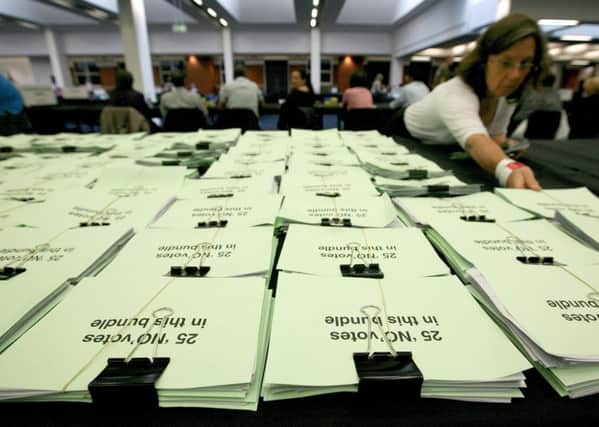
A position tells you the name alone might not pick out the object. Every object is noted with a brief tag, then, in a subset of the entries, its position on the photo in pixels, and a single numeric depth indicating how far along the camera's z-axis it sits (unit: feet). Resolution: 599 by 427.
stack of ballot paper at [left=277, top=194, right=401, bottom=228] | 2.11
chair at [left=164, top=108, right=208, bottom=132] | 9.33
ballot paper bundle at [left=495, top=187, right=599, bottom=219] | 2.35
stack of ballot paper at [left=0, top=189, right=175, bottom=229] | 2.12
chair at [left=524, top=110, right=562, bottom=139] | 10.84
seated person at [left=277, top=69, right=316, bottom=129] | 10.62
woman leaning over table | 3.35
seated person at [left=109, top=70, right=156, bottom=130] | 11.30
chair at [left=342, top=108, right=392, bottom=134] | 10.45
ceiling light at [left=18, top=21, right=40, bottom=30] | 33.56
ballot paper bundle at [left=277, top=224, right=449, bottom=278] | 1.57
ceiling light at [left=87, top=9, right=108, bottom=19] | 26.19
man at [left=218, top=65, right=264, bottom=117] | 13.06
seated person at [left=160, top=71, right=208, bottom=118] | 12.21
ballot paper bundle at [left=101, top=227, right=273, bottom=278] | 1.57
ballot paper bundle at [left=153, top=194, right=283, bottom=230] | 2.08
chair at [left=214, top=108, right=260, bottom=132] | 8.95
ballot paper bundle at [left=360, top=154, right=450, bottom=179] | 3.09
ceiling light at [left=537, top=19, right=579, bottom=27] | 20.18
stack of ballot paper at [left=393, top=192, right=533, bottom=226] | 2.18
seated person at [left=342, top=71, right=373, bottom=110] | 13.12
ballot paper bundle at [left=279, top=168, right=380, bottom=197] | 2.62
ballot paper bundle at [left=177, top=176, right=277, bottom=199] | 2.62
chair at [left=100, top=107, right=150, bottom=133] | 7.78
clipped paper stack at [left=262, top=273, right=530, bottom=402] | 1.03
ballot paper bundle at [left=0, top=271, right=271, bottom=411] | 1.00
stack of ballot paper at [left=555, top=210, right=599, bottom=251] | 1.89
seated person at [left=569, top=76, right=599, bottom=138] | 12.14
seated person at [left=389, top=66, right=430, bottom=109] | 16.16
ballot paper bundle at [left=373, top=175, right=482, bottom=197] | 2.72
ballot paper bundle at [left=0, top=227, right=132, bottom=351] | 1.31
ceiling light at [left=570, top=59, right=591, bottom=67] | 39.45
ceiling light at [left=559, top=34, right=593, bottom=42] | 26.40
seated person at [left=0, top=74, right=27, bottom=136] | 8.37
